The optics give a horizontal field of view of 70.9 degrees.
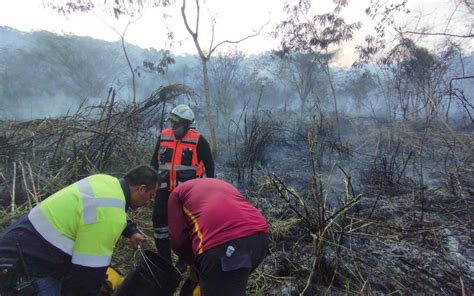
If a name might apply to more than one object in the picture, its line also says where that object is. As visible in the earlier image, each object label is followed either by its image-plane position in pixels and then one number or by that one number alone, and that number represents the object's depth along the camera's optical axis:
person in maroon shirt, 1.85
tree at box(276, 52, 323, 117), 23.45
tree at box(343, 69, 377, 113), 30.12
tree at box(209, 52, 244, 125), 28.19
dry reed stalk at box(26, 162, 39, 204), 3.73
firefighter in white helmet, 3.33
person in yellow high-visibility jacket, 1.78
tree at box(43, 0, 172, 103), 10.62
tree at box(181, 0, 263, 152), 9.02
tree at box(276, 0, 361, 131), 13.65
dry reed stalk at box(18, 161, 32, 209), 3.80
